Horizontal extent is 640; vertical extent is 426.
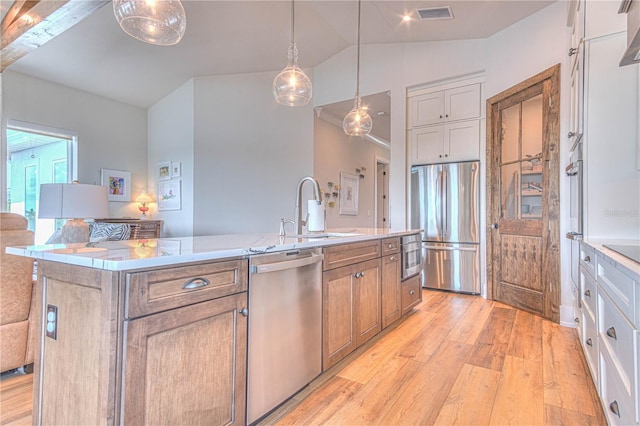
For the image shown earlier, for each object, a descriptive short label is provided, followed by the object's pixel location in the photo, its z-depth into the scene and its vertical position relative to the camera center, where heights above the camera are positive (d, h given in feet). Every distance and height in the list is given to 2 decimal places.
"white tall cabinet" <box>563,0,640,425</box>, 6.95 +1.72
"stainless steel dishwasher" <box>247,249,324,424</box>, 4.90 -1.88
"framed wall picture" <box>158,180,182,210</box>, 18.22 +1.00
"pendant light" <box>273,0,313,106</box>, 8.55 +3.47
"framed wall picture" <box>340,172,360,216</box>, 19.38 +1.28
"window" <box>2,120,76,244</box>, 16.39 +2.49
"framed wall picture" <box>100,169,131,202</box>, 18.30 +1.69
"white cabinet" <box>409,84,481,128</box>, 13.44 +4.69
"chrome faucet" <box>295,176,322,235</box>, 7.78 +0.26
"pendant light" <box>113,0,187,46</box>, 5.74 +3.61
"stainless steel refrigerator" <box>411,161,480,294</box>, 13.33 -0.30
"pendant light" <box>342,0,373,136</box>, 10.83 +3.11
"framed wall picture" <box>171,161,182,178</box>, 18.15 +2.48
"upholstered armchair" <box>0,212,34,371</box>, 6.35 -1.69
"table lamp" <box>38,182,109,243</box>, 8.36 +0.23
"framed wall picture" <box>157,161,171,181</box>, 18.79 +2.46
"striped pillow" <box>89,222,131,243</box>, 14.93 -0.89
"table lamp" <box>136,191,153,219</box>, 19.33 +0.65
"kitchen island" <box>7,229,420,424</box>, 3.45 -1.43
